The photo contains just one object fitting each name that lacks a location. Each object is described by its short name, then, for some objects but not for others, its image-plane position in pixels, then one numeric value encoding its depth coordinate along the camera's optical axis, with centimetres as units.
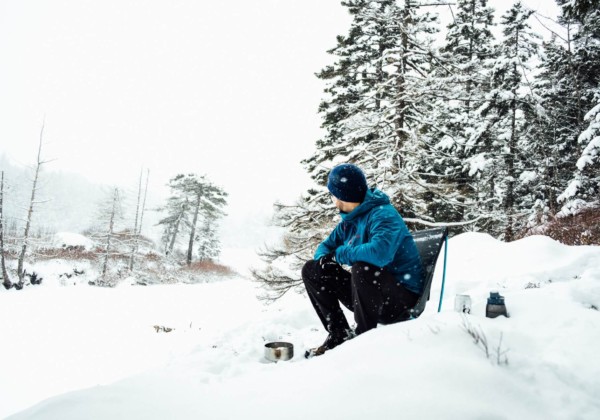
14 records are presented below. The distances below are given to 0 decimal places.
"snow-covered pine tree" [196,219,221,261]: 3702
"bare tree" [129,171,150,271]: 2944
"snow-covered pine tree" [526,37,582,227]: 1539
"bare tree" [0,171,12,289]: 2059
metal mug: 287
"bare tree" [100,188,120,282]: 2636
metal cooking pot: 342
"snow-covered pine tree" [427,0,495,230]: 1426
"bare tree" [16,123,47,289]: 2138
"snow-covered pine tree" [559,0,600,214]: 615
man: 262
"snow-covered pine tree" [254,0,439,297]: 758
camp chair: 276
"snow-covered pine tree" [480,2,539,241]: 1384
